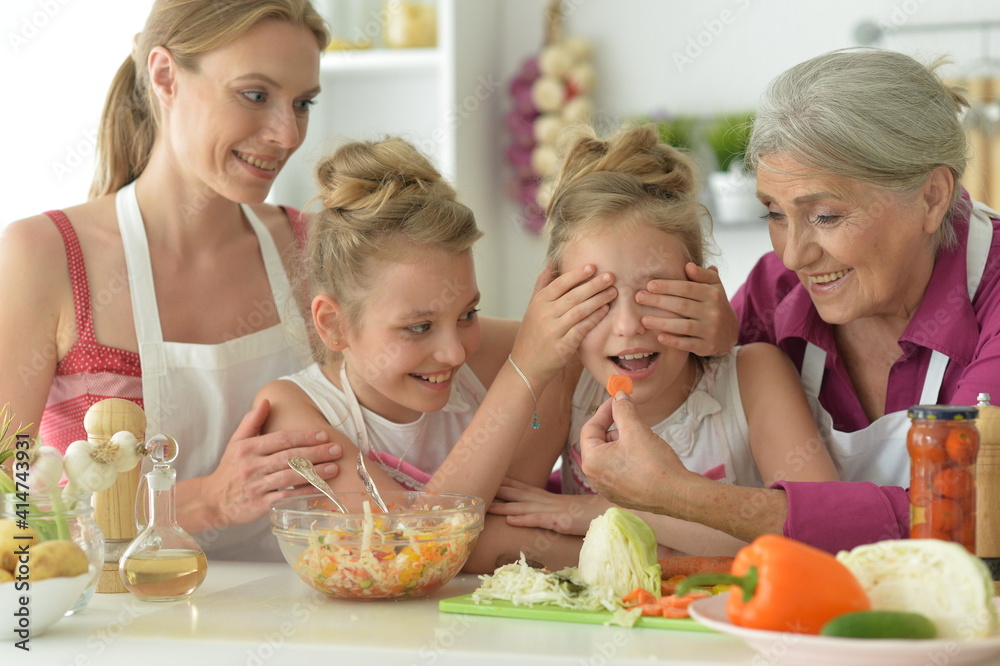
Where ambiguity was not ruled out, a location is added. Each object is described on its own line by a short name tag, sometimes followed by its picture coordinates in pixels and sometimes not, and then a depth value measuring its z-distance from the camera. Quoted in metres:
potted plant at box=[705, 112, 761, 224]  3.31
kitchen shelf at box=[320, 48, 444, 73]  3.34
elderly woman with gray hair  1.31
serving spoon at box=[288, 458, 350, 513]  1.33
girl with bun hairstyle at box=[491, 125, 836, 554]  1.55
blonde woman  1.81
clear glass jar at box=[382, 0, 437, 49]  3.35
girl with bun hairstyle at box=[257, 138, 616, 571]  1.57
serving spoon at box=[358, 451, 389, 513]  1.33
